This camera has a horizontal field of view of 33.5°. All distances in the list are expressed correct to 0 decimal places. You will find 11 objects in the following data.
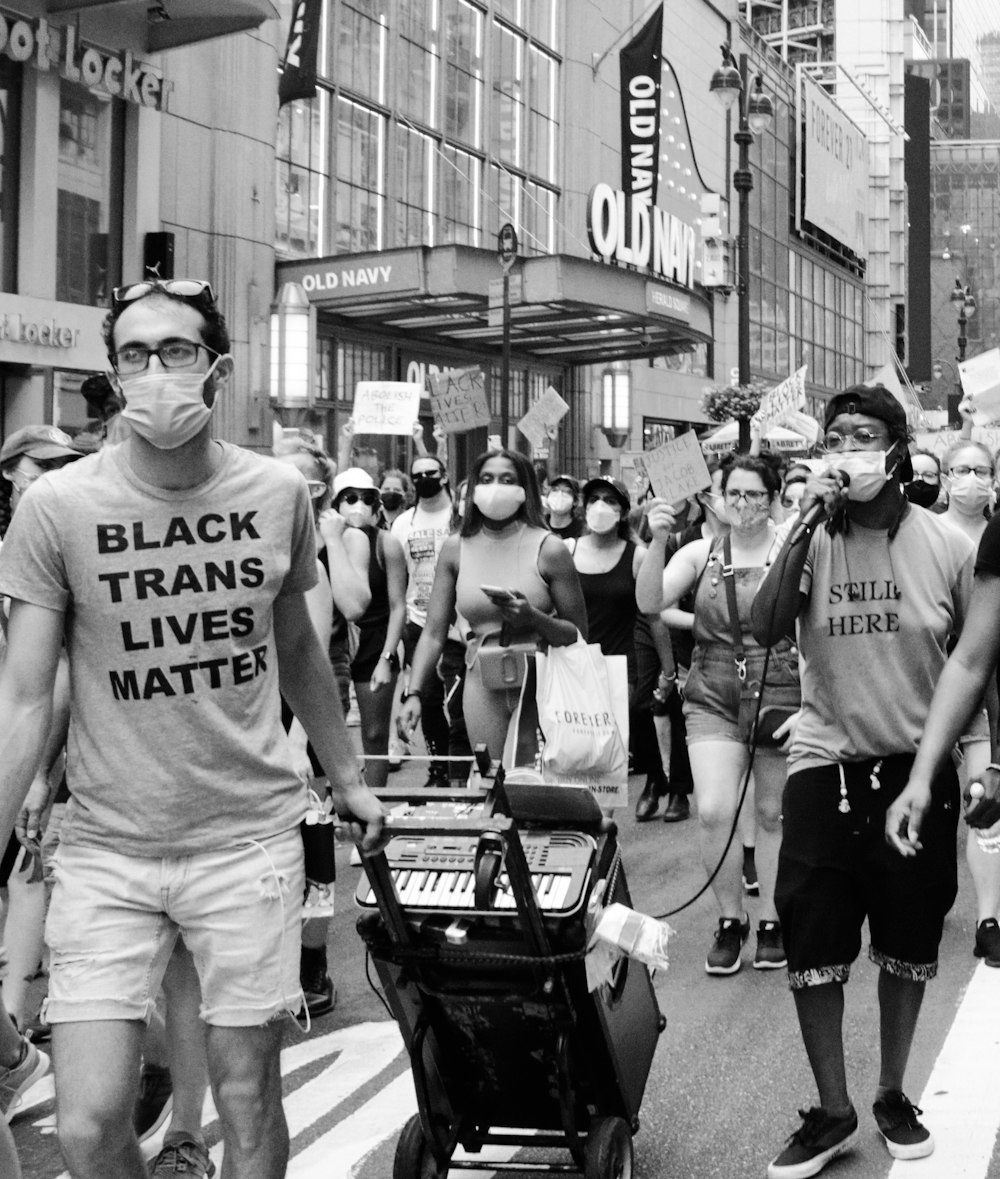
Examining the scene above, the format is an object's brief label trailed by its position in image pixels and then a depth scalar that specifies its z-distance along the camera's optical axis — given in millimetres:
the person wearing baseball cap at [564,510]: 12578
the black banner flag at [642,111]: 33219
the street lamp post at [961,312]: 41256
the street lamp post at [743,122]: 23022
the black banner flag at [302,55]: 22031
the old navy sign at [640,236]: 26219
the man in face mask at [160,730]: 3031
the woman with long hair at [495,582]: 6352
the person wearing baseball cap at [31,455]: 5676
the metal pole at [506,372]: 19703
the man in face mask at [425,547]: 9367
